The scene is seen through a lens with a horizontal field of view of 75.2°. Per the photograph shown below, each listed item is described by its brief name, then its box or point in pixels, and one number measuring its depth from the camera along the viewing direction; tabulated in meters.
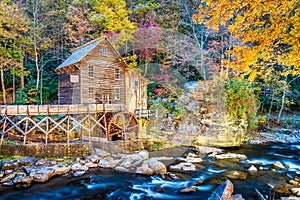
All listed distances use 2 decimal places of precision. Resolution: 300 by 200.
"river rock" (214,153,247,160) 9.95
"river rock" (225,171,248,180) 7.70
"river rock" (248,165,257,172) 8.31
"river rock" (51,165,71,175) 7.60
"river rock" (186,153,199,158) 10.08
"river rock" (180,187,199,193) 6.69
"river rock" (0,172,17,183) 6.74
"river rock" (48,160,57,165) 8.20
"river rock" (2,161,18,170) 7.47
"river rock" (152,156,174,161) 9.53
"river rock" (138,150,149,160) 9.64
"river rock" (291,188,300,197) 6.07
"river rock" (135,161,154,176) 7.97
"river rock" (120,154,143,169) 8.55
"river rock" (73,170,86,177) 7.60
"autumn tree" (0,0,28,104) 14.81
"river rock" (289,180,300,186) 6.86
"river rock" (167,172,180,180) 7.57
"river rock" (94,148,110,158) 9.65
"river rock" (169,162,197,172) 8.45
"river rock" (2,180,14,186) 6.59
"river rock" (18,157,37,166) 7.84
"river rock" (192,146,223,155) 10.92
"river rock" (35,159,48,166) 8.01
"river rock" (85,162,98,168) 8.46
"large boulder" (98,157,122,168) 8.63
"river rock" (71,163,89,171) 8.03
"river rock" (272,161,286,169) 8.67
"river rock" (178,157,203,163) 9.43
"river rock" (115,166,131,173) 8.16
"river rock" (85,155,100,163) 8.87
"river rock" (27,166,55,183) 6.97
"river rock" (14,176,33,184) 6.72
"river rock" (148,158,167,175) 8.05
